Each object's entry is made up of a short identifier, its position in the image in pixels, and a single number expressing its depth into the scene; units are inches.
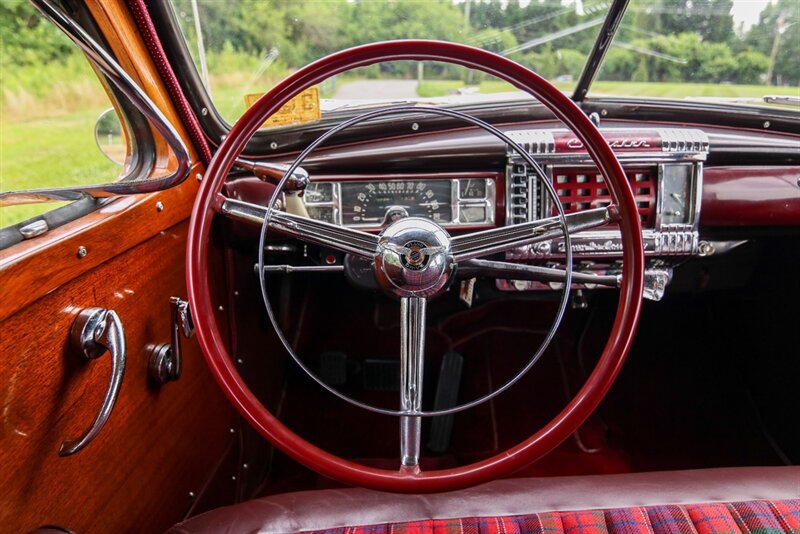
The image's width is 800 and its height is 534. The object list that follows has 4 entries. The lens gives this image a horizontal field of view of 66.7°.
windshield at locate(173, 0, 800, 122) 55.1
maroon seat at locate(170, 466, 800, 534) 37.1
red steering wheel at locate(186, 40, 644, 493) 34.8
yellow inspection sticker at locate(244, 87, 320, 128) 54.3
